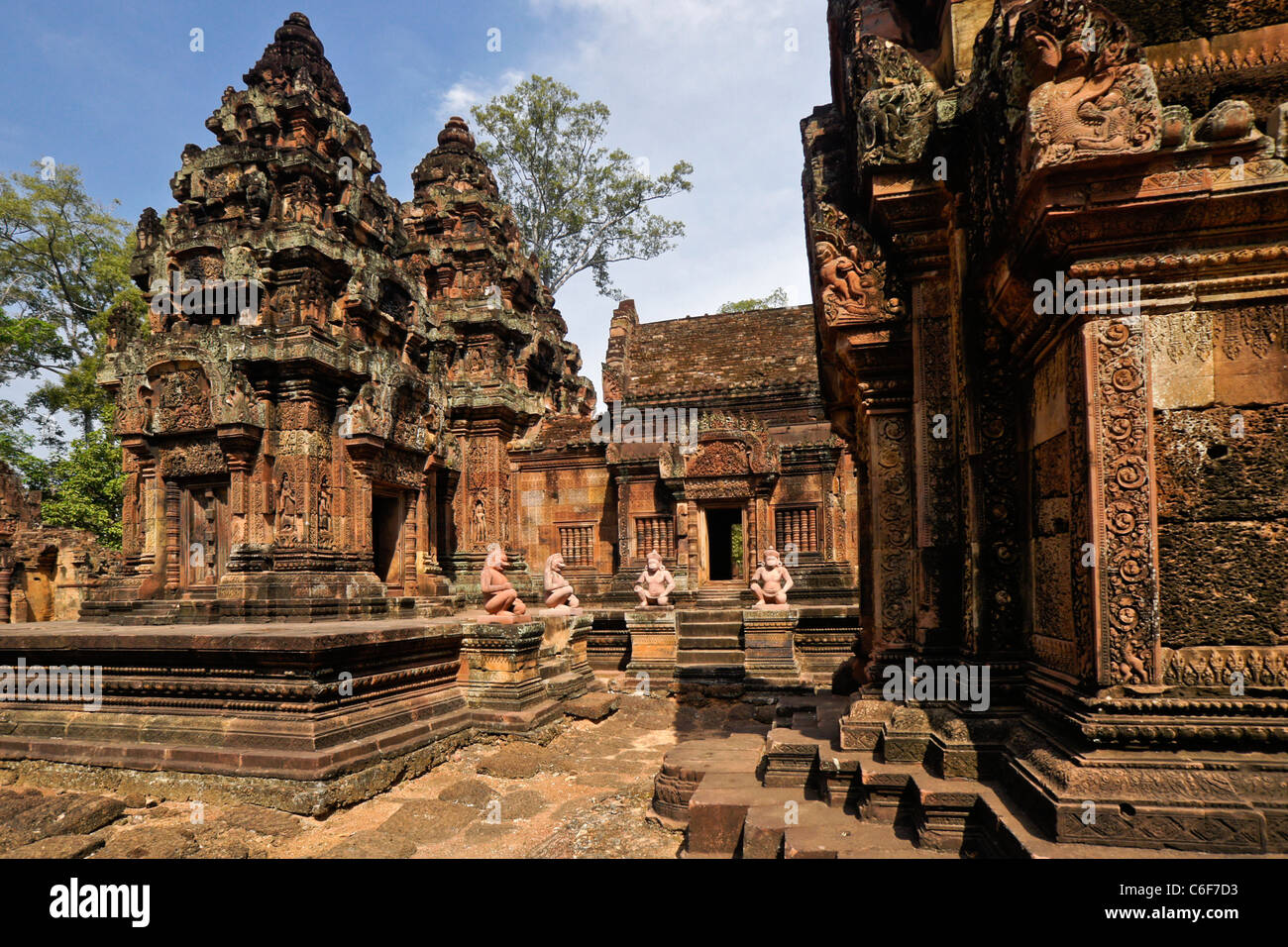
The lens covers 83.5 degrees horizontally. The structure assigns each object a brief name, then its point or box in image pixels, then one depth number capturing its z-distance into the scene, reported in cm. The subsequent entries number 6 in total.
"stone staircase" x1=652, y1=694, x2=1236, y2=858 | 305
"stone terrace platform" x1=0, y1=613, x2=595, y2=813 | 606
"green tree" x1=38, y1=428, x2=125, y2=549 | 2155
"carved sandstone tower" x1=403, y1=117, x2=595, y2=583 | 1509
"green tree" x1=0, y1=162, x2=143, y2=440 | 2431
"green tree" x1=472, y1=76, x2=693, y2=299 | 2520
